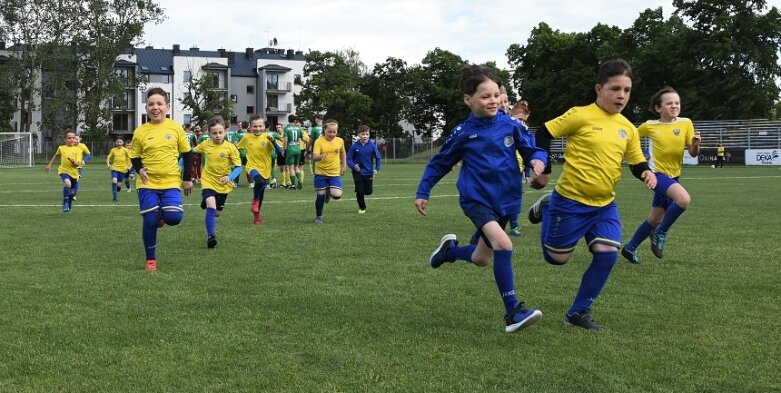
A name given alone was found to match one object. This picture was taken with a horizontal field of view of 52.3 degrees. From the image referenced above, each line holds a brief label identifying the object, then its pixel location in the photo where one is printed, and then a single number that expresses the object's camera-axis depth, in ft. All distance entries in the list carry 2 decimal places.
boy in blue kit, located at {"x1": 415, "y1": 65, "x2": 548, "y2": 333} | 19.31
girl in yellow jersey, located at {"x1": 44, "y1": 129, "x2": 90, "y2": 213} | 58.77
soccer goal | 173.78
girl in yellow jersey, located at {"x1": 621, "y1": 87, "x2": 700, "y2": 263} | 30.58
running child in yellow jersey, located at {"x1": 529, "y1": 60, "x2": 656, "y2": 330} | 19.56
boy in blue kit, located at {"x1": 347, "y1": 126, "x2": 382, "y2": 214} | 53.94
